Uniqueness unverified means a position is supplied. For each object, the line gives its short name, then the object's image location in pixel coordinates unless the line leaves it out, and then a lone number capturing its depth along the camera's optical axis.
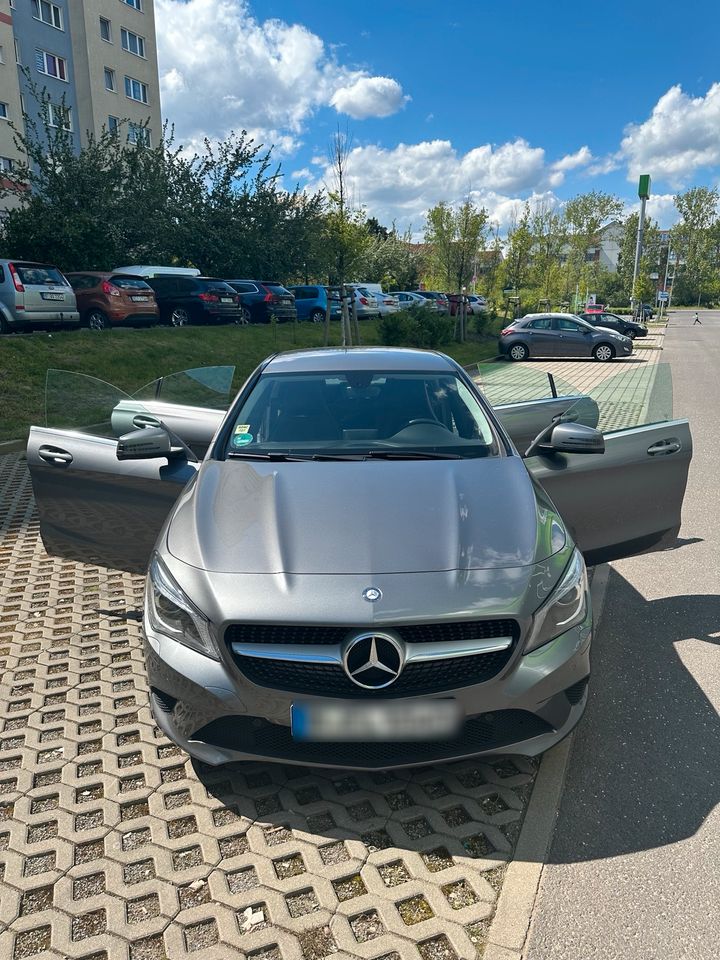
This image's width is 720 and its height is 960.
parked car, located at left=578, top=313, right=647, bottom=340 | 31.39
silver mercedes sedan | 2.41
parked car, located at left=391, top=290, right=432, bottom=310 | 34.21
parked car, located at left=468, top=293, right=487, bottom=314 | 39.44
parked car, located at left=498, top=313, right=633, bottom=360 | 23.81
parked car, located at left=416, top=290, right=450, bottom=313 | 28.39
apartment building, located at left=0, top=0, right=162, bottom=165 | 34.97
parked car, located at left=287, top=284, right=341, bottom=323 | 27.67
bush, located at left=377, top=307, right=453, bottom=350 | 21.36
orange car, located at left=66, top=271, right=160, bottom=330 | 17.20
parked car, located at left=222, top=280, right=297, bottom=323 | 23.88
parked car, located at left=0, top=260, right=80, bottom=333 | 14.48
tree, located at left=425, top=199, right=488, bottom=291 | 38.66
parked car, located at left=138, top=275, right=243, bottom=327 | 20.94
